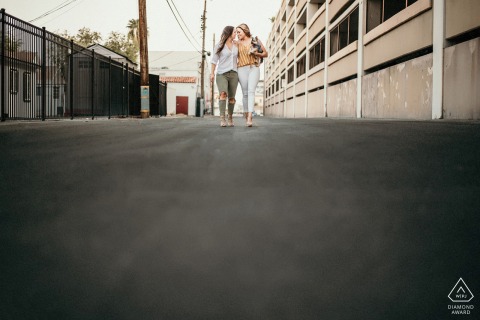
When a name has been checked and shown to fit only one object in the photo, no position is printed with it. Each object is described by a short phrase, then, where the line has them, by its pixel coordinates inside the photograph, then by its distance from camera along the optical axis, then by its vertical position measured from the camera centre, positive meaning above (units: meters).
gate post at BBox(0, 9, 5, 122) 7.99 +1.23
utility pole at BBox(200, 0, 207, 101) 43.89 +13.37
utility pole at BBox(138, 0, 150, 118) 18.42 +3.65
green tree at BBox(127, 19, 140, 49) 53.11 +14.35
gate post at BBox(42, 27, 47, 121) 9.81 +1.74
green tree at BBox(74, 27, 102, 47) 47.44 +12.08
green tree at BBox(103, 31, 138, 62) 51.66 +11.98
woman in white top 6.88 +1.28
